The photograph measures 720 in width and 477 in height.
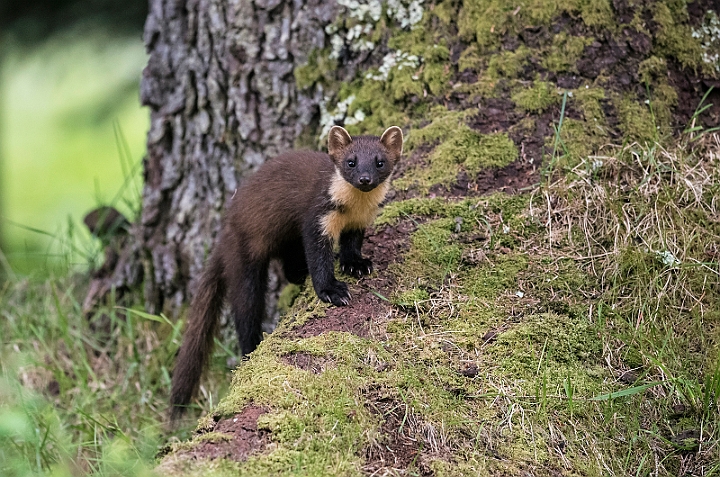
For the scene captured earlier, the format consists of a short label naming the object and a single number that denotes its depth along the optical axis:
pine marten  8.79
